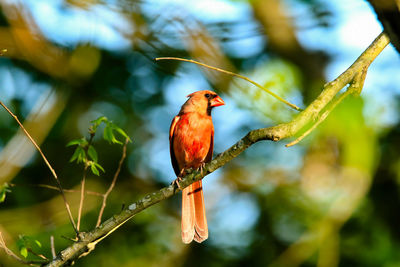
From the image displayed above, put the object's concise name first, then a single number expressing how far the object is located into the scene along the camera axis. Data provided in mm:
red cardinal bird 9859
